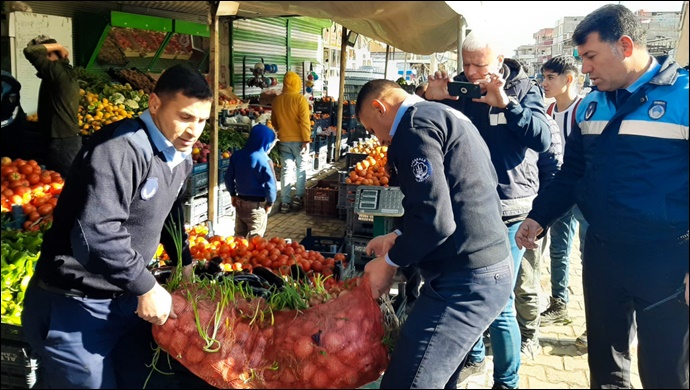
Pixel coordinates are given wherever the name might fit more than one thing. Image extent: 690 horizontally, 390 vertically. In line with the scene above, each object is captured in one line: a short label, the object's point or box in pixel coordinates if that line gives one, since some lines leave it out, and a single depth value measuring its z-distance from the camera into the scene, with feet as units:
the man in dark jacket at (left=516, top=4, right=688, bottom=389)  7.84
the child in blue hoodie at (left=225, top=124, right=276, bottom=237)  17.67
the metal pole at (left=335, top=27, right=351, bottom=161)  34.85
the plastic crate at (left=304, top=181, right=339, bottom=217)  26.55
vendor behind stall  18.71
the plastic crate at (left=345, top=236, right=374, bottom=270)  14.61
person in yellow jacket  26.86
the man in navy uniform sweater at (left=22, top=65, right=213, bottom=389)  6.70
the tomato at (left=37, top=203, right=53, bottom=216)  14.98
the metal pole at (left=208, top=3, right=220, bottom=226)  16.99
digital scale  16.06
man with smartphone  10.56
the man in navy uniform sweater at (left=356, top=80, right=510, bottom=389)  6.97
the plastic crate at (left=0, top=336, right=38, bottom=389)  8.73
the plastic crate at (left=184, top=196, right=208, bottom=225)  20.64
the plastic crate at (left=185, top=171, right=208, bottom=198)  21.07
